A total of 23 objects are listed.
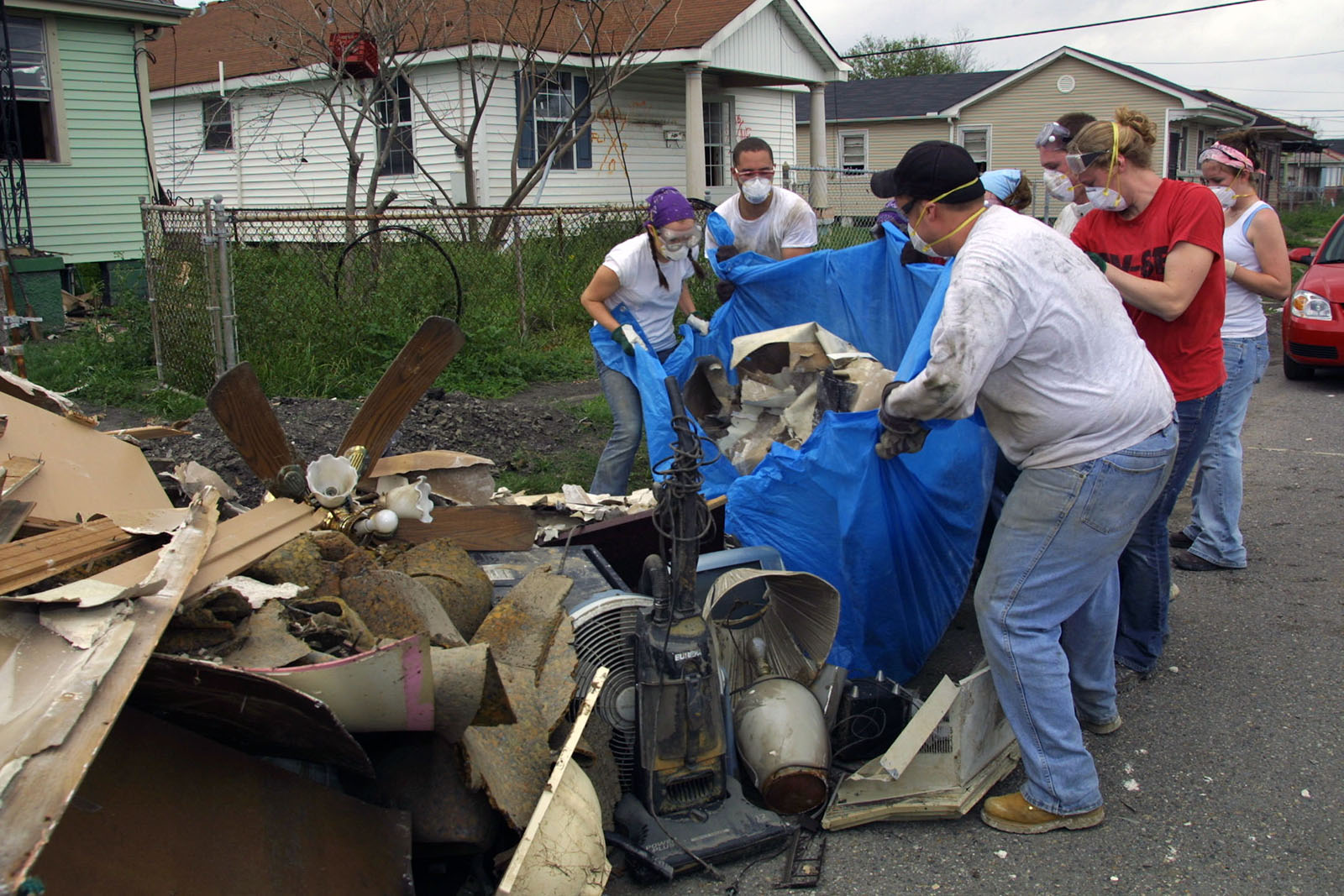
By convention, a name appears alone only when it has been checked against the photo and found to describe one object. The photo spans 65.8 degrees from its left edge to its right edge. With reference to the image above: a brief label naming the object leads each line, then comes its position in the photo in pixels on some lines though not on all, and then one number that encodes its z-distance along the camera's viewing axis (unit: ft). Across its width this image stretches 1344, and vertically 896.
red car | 27.50
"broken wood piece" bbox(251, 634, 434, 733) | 6.68
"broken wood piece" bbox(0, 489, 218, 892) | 5.19
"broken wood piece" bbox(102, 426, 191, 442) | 13.87
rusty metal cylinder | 8.94
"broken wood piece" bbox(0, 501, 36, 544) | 8.87
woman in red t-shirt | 10.52
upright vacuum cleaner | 8.57
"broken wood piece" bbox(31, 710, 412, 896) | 6.20
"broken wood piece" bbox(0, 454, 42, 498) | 9.86
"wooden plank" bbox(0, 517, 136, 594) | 7.74
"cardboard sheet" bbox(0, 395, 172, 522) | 10.44
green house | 39.58
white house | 47.80
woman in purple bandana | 14.83
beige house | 87.20
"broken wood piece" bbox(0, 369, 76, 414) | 12.51
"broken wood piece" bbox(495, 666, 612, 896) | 7.29
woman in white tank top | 14.08
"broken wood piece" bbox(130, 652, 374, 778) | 6.52
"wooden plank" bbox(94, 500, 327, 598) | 7.96
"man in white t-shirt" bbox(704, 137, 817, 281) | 16.88
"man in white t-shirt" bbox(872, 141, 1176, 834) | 8.12
